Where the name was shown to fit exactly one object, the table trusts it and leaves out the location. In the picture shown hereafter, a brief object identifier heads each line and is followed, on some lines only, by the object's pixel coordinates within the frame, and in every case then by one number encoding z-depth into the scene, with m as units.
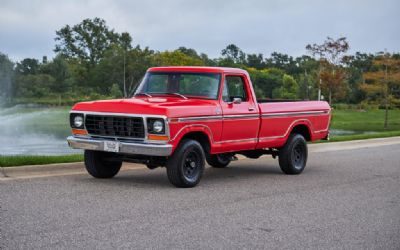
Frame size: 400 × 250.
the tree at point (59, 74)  55.81
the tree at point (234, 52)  110.75
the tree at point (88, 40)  71.43
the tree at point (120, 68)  52.09
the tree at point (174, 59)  64.06
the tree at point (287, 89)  80.34
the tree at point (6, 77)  44.79
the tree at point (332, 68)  59.47
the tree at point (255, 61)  115.75
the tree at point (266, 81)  83.44
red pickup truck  9.68
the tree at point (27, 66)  68.26
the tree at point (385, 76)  56.40
